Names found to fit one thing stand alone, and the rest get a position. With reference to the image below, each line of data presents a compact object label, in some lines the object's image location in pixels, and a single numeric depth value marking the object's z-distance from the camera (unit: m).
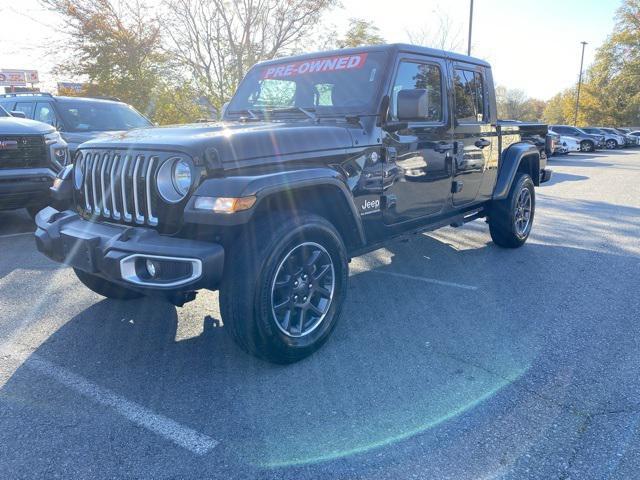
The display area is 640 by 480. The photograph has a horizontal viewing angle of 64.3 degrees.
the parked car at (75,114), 7.78
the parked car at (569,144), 27.42
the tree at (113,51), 14.66
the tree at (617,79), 48.84
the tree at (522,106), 56.33
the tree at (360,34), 19.28
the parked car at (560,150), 26.05
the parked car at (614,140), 34.44
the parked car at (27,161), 5.70
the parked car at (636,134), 36.98
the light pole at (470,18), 21.17
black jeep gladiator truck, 2.71
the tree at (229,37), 14.91
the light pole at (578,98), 51.69
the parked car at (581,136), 30.52
